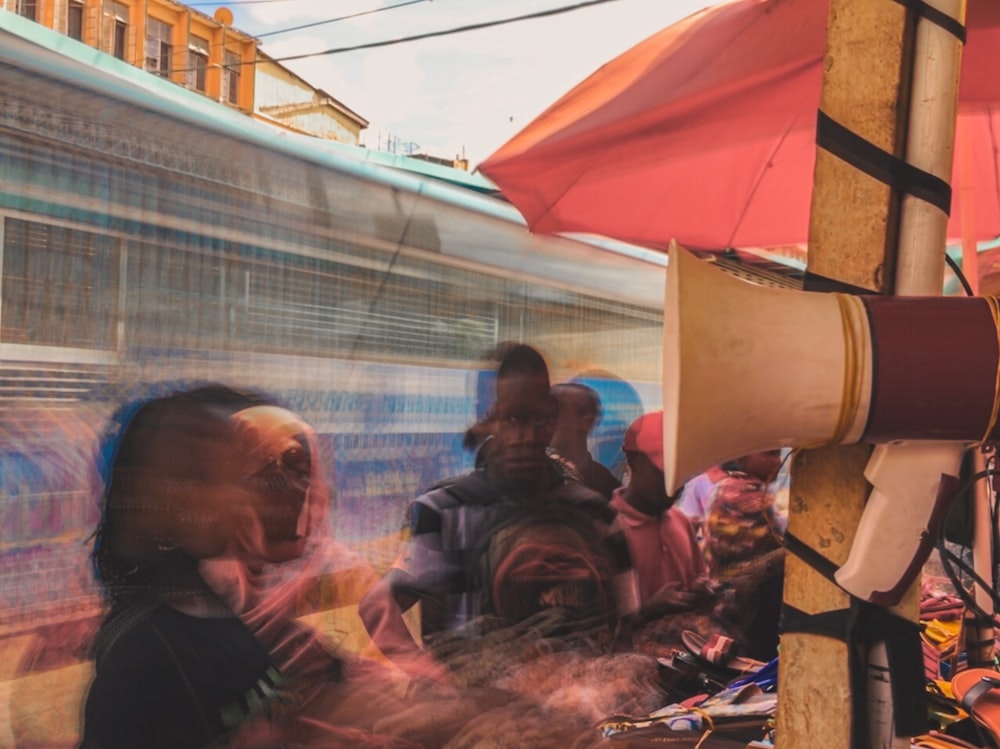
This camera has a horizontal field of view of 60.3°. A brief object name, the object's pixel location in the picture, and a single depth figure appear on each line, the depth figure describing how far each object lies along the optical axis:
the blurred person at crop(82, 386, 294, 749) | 1.74
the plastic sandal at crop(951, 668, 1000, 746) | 1.54
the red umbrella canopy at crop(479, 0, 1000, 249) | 2.12
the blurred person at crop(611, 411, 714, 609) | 3.12
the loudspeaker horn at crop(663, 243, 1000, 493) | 0.78
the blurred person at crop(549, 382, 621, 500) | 3.27
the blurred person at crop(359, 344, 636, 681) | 2.54
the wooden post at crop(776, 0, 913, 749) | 0.89
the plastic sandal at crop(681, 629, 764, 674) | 2.21
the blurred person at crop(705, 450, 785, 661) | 3.04
